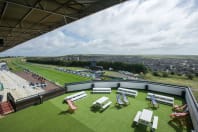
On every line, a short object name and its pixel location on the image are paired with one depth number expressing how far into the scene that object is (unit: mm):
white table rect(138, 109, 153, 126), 7029
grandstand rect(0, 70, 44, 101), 14708
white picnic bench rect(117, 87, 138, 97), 11945
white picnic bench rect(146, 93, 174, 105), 9988
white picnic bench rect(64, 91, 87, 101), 11175
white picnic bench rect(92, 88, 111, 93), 13070
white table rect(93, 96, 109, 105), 9481
